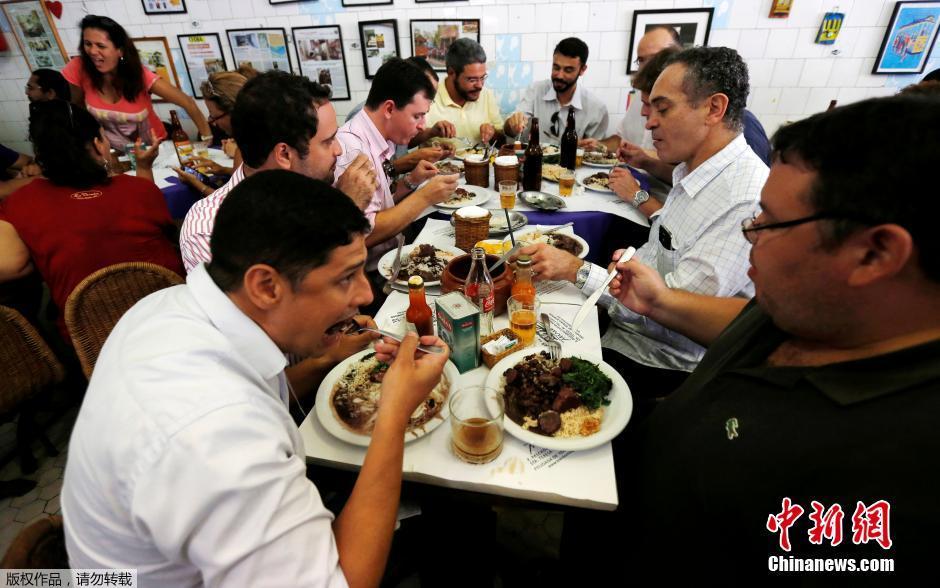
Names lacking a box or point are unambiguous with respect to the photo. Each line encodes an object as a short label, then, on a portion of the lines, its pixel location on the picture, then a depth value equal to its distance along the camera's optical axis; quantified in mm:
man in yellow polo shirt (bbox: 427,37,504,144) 4203
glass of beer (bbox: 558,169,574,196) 2938
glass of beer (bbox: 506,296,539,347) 1599
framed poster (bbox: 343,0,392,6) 4793
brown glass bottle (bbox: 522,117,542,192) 2926
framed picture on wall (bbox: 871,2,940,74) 4031
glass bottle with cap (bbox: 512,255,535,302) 1637
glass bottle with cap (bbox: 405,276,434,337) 1542
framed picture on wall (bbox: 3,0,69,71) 5328
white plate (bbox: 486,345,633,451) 1180
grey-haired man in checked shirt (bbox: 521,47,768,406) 1783
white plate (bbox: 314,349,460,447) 1230
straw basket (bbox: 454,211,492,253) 2268
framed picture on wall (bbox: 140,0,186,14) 5112
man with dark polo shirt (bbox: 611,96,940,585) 751
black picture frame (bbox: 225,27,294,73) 5093
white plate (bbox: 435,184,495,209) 2801
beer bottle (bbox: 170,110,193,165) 3906
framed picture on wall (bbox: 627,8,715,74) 4352
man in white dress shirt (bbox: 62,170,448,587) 768
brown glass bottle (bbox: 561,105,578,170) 3254
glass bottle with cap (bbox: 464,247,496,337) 1601
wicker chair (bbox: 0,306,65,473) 2041
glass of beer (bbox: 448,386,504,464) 1176
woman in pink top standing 4035
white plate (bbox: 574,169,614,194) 3045
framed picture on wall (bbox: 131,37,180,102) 5375
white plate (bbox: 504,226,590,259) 2203
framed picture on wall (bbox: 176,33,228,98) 5273
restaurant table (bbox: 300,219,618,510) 1106
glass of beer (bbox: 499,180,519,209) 2652
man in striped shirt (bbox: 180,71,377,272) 1939
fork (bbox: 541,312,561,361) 1488
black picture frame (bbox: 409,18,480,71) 4785
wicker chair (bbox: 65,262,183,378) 1971
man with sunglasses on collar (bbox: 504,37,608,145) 4238
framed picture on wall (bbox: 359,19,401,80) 4918
